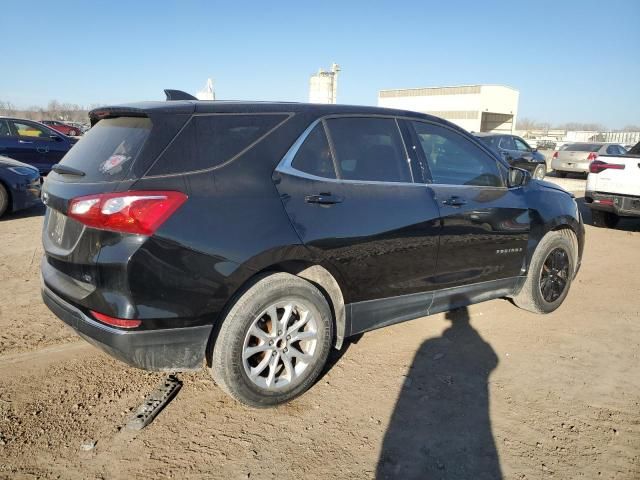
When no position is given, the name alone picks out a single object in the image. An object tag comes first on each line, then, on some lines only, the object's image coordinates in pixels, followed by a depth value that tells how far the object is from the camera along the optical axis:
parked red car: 24.72
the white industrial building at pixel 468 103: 52.19
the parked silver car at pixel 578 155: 17.70
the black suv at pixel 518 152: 15.97
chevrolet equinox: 2.35
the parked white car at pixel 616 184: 7.25
